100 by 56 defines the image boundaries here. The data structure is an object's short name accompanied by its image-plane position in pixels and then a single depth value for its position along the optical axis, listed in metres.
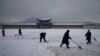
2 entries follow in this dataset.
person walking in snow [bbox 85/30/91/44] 7.25
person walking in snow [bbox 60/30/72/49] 6.13
